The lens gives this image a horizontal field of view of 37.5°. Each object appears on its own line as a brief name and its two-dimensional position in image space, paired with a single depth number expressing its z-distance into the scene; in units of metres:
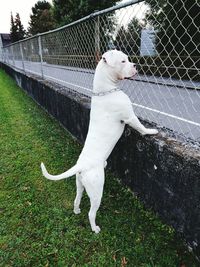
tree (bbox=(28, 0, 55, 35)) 51.83
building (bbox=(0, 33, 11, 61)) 71.88
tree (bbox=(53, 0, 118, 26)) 22.06
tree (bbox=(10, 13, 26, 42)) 71.00
